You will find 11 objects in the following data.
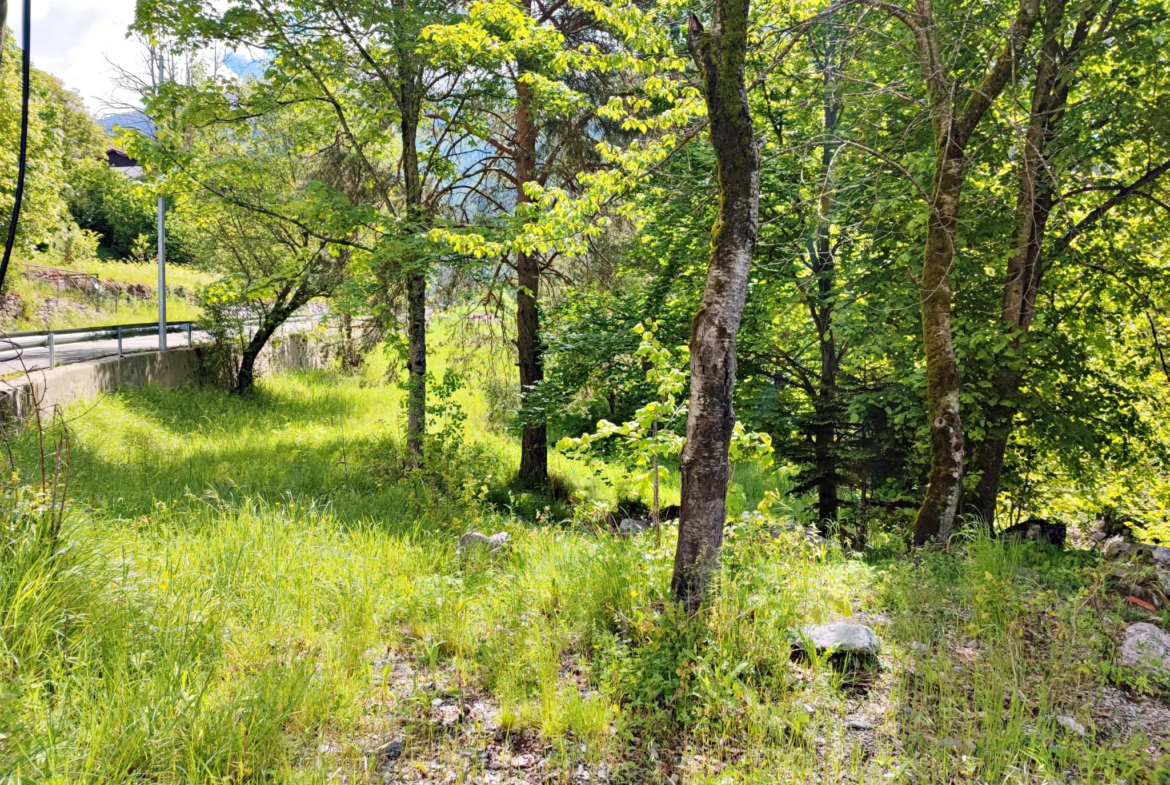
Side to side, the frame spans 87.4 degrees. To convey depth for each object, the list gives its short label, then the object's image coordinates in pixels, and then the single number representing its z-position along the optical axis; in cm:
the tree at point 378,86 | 869
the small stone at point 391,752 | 285
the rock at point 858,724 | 297
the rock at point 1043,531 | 726
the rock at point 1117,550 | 602
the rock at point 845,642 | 347
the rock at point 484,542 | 557
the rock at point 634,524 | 740
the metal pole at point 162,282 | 1392
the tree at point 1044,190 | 652
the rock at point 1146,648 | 341
